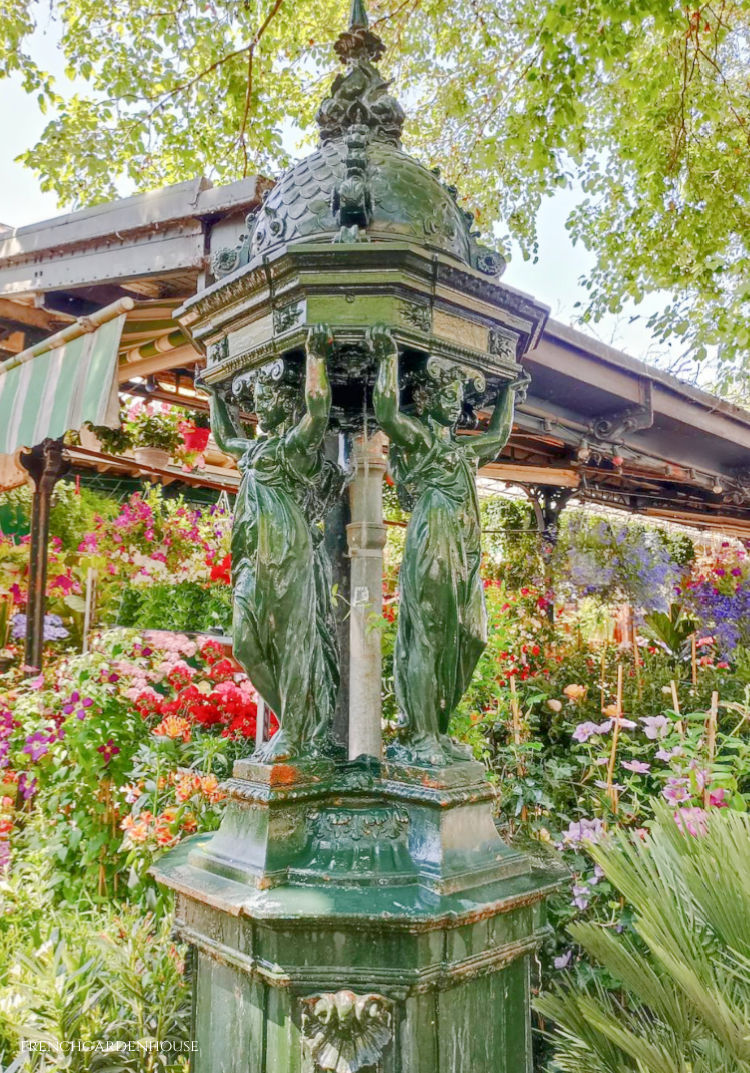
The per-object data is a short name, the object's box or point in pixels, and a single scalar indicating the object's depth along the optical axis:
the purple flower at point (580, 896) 2.63
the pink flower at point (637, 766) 2.78
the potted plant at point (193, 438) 6.55
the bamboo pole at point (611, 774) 3.00
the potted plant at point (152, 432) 6.61
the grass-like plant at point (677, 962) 1.59
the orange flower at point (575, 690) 3.93
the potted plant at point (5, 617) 7.12
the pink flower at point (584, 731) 3.14
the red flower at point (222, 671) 4.67
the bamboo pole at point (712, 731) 2.82
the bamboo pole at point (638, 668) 4.97
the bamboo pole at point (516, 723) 3.60
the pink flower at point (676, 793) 2.60
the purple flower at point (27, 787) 3.97
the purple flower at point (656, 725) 2.87
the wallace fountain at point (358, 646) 1.91
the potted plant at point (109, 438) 6.35
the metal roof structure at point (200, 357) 4.03
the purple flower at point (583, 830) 2.79
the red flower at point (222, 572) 5.22
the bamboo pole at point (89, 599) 6.76
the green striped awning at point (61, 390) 4.21
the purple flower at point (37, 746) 3.82
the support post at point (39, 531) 5.79
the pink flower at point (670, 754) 2.76
